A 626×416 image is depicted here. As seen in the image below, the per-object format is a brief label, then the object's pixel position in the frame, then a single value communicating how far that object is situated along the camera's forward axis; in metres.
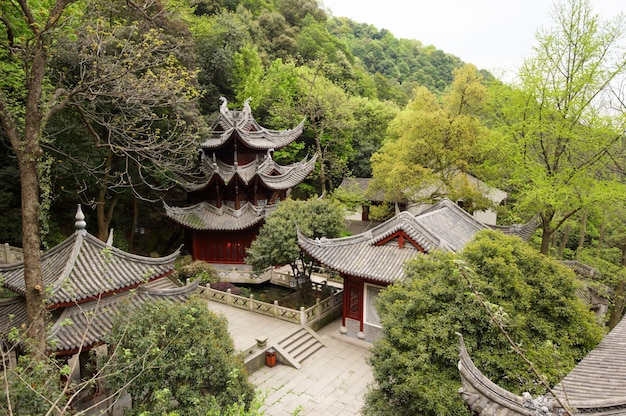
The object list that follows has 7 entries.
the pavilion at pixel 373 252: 12.55
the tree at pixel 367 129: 30.42
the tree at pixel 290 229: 15.00
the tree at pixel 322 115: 26.95
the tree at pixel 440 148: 19.09
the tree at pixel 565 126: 14.35
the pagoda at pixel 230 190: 19.47
